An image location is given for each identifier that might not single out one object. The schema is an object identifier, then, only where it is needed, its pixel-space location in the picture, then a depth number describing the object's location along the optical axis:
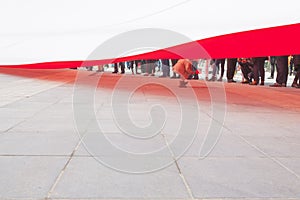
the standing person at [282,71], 10.35
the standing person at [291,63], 16.52
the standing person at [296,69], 10.01
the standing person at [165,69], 14.78
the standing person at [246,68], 12.07
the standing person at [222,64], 13.65
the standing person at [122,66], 17.36
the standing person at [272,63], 16.30
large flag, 6.41
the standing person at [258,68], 11.25
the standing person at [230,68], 12.61
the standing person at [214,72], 13.32
